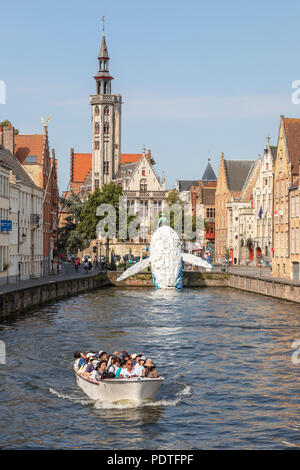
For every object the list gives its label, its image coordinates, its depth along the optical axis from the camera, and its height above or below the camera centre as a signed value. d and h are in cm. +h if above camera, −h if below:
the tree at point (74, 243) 15225 +191
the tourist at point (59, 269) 8889 -171
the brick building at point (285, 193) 8112 +622
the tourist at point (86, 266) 9388 -144
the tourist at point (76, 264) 10098 -131
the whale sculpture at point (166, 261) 8812 -80
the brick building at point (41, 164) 8825 +958
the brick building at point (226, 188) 14338 +1139
